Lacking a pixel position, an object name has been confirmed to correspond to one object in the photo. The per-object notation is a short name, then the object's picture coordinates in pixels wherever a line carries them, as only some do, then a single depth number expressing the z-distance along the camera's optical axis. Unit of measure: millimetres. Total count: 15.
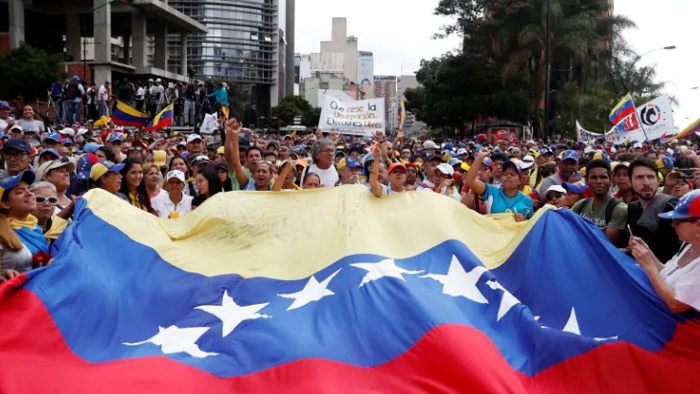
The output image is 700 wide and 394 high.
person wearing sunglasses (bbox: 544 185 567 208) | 7102
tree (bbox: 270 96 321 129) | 95750
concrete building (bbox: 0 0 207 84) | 50688
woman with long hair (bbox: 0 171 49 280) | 4379
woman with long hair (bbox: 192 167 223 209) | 7342
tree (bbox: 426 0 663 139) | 40469
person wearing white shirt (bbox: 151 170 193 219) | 6980
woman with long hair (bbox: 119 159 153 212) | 6793
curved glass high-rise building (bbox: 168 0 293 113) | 142250
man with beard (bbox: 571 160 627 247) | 5770
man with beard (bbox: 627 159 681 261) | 5316
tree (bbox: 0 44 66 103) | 37969
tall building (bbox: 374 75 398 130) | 179750
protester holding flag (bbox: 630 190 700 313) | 3998
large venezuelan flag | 3957
